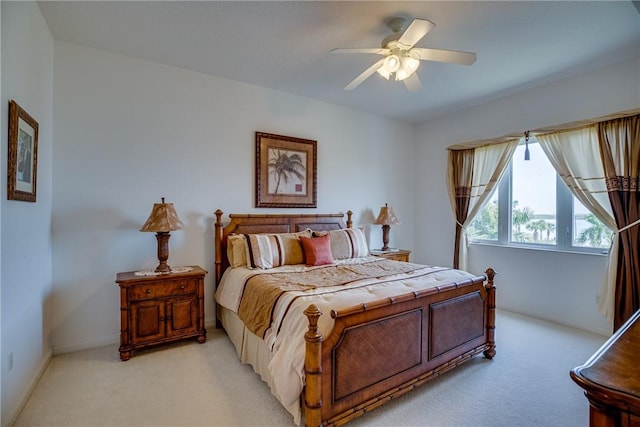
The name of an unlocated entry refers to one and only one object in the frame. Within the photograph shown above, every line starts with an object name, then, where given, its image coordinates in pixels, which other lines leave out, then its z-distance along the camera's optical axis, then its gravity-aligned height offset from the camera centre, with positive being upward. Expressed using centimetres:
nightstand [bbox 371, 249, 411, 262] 423 -59
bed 174 -81
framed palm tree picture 379 +50
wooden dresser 74 -43
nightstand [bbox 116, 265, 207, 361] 265 -90
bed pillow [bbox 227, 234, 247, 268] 321 -43
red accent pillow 329 -43
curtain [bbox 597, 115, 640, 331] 292 +17
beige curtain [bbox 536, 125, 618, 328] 311 +46
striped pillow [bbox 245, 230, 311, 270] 312 -42
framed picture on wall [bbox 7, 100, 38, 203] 193 +35
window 344 +0
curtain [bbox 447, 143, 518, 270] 409 +48
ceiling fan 220 +118
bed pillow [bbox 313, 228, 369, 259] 367 -39
